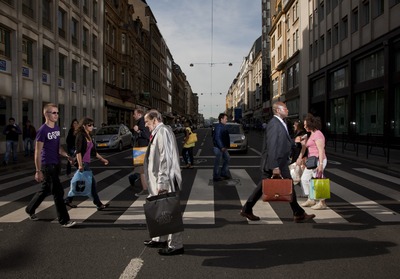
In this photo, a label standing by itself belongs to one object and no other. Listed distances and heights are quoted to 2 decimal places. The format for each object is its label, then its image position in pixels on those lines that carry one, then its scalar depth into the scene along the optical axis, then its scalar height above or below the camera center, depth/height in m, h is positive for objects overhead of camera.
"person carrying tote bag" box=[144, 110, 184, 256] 4.27 -0.42
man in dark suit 5.38 -0.34
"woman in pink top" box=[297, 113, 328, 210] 6.30 -0.35
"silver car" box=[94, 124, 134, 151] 20.50 -0.29
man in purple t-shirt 5.41 -0.42
